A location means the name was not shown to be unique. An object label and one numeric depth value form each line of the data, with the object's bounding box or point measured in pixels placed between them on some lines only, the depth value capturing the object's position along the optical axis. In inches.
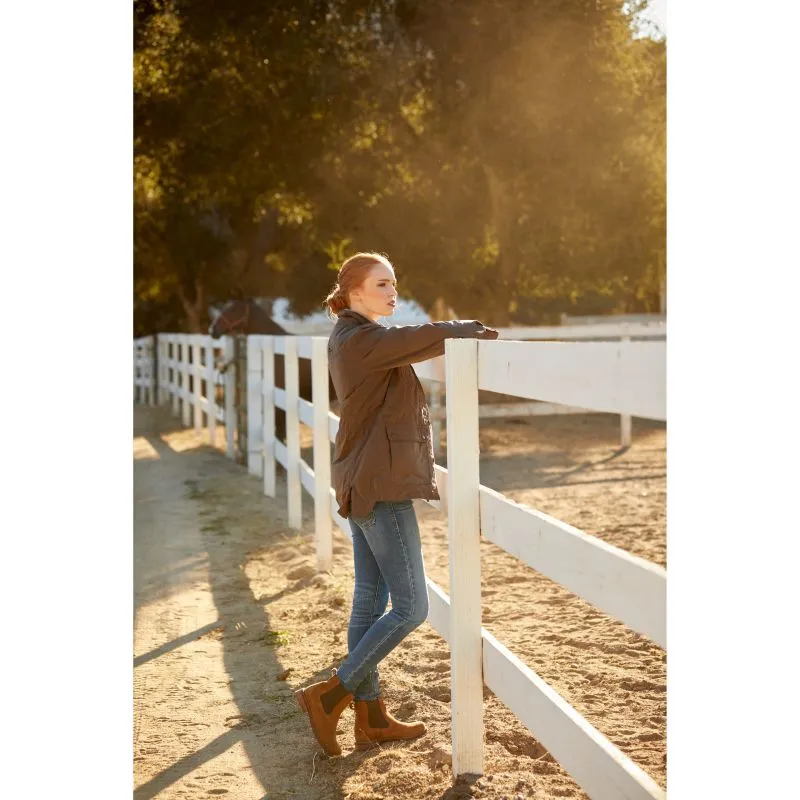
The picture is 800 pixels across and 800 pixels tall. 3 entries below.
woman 126.7
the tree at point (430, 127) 535.8
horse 446.6
